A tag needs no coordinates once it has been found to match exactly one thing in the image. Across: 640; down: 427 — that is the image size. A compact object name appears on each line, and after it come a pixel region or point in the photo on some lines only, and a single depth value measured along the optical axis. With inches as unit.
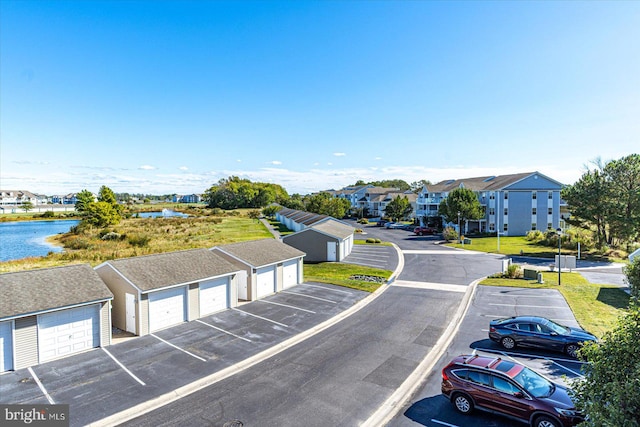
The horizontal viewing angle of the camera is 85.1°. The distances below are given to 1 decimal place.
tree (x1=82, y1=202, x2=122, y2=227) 3058.6
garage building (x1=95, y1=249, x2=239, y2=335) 727.1
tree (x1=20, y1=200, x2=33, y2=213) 5551.2
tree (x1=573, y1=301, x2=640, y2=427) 255.6
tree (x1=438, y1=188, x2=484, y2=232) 2210.8
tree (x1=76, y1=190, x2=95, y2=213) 3744.3
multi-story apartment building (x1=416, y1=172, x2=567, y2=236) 2301.9
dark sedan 599.8
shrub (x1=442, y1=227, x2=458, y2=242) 2071.9
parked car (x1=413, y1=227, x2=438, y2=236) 2412.3
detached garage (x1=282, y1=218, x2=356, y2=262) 1534.2
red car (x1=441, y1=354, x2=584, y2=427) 390.6
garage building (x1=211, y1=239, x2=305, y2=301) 964.0
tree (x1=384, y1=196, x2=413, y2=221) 3051.2
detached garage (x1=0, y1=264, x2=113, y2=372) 572.4
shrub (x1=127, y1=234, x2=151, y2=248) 2036.4
